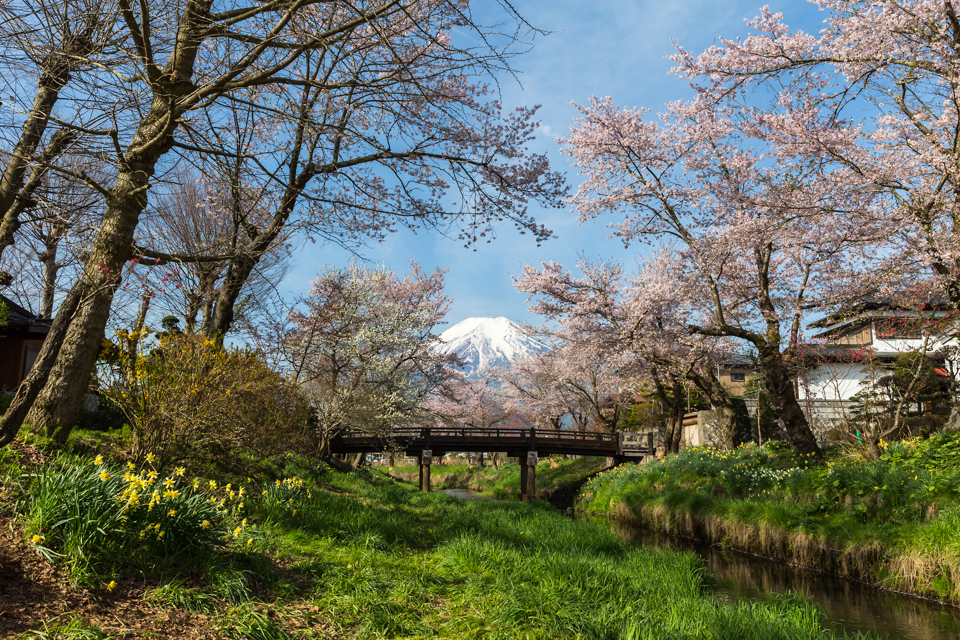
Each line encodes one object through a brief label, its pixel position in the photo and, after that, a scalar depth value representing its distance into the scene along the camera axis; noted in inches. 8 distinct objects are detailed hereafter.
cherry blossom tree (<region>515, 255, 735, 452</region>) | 650.2
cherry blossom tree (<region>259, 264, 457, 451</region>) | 608.1
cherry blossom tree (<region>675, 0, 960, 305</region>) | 362.0
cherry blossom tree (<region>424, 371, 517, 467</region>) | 1585.9
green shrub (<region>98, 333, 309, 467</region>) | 251.6
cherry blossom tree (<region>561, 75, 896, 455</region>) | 420.2
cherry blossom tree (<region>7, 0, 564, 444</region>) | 227.1
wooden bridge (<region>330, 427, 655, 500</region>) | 997.2
